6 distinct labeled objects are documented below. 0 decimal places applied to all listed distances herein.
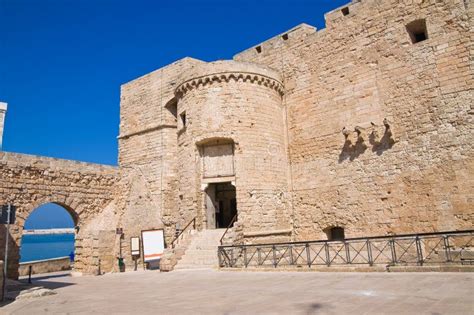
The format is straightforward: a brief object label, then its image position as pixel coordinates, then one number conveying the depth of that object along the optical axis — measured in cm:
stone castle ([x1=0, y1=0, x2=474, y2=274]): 1111
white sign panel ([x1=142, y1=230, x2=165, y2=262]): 1366
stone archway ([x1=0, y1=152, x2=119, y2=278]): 1324
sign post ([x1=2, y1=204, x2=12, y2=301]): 730
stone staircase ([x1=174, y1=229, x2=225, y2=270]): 1151
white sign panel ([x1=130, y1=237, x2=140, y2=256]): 1453
